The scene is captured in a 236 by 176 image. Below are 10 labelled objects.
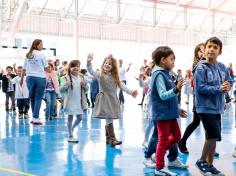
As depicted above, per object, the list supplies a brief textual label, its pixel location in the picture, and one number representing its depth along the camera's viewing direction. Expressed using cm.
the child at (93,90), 1257
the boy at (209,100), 382
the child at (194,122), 473
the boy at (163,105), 384
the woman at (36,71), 771
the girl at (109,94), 558
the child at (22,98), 988
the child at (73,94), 601
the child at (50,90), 911
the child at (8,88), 1145
